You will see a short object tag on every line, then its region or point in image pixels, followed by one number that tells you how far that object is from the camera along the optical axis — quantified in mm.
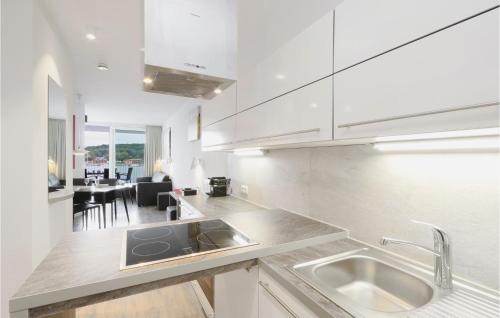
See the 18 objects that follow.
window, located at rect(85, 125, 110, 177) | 8586
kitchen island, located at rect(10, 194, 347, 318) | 745
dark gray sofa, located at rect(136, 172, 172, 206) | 6196
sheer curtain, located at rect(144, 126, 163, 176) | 9172
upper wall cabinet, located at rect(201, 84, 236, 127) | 2000
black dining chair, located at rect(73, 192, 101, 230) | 4078
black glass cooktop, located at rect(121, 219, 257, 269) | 1009
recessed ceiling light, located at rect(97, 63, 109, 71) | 3322
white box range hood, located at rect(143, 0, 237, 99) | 1061
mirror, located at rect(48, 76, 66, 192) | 2231
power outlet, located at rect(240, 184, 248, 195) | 2459
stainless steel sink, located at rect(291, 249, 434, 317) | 912
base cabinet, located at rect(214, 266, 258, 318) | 1118
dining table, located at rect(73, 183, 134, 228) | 4172
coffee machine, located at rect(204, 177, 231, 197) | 2699
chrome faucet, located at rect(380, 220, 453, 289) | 833
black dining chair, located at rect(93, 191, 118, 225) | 4285
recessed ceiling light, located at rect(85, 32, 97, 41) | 2527
